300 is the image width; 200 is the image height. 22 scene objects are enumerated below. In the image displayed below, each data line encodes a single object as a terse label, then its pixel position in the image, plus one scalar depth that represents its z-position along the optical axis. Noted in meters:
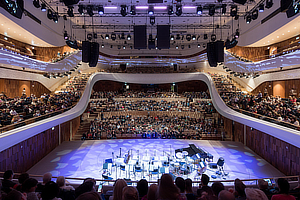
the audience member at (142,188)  2.14
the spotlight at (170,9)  8.53
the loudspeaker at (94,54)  8.48
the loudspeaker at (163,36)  7.89
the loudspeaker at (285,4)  5.91
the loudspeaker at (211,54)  8.97
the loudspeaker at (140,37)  7.88
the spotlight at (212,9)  8.42
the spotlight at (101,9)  8.27
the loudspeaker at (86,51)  8.24
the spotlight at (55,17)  9.22
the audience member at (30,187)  2.01
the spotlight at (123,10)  8.50
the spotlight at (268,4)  7.71
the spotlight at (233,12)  8.77
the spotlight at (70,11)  8.70
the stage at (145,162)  6.33
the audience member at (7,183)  2.24
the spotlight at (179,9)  8.14
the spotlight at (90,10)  8.52
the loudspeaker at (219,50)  8.61
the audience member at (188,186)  2.42
